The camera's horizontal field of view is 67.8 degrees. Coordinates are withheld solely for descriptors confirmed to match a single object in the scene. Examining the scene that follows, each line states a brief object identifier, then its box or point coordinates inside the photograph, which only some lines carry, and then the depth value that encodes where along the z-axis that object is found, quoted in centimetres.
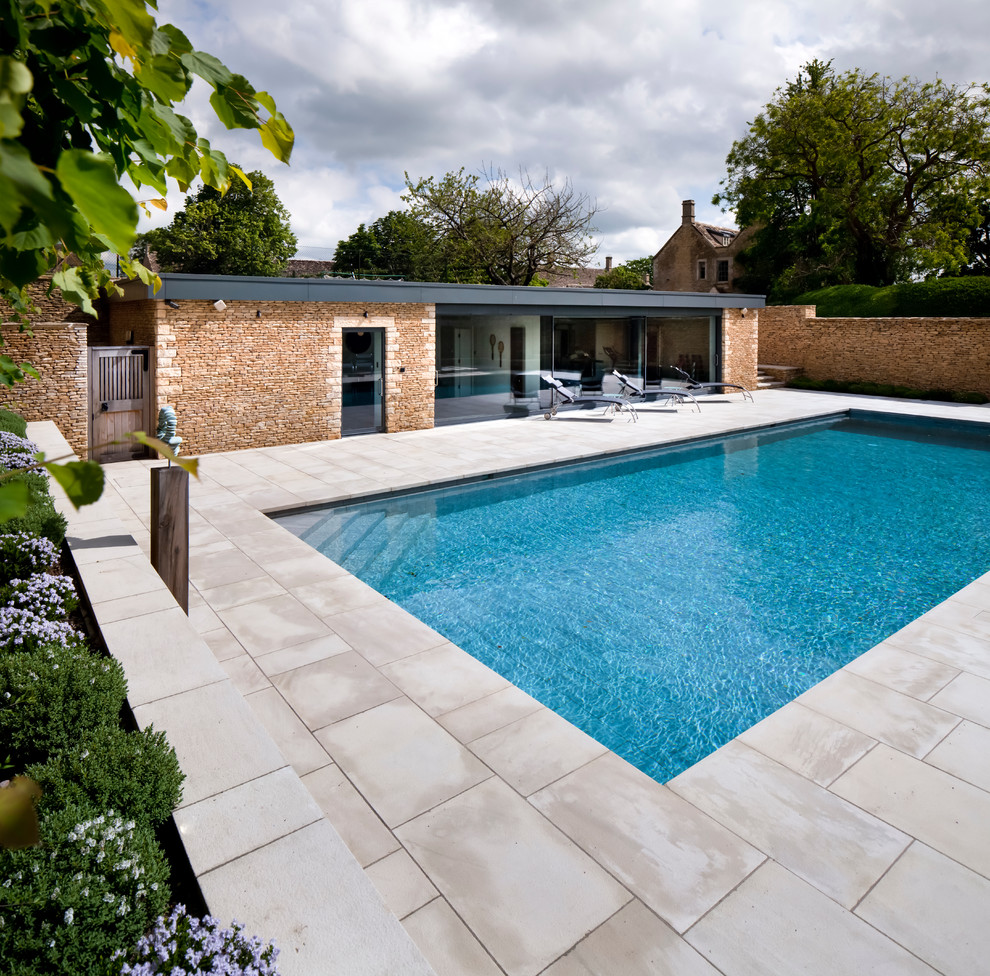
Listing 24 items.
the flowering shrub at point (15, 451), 659
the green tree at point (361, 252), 5272
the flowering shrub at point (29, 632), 384
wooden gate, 1130
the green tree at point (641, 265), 6631
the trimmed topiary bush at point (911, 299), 2161
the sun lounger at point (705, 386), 1919
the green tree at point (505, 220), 2812
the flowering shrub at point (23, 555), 485
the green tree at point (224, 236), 3856
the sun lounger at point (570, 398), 1677
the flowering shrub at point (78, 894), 200
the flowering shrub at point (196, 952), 202
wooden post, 529
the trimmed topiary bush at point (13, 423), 895
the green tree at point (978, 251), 3006
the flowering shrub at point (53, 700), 299
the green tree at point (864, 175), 2645
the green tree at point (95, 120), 60
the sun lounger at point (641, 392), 1859
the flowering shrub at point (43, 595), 430
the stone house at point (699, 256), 3922
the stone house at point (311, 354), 1126
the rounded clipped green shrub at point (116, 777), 259
